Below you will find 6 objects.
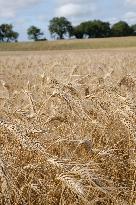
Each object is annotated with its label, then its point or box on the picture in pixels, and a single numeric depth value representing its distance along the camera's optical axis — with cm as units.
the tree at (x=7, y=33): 9162
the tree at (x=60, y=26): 9125
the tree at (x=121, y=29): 8644
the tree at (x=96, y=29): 8644
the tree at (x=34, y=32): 9594
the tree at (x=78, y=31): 8744
